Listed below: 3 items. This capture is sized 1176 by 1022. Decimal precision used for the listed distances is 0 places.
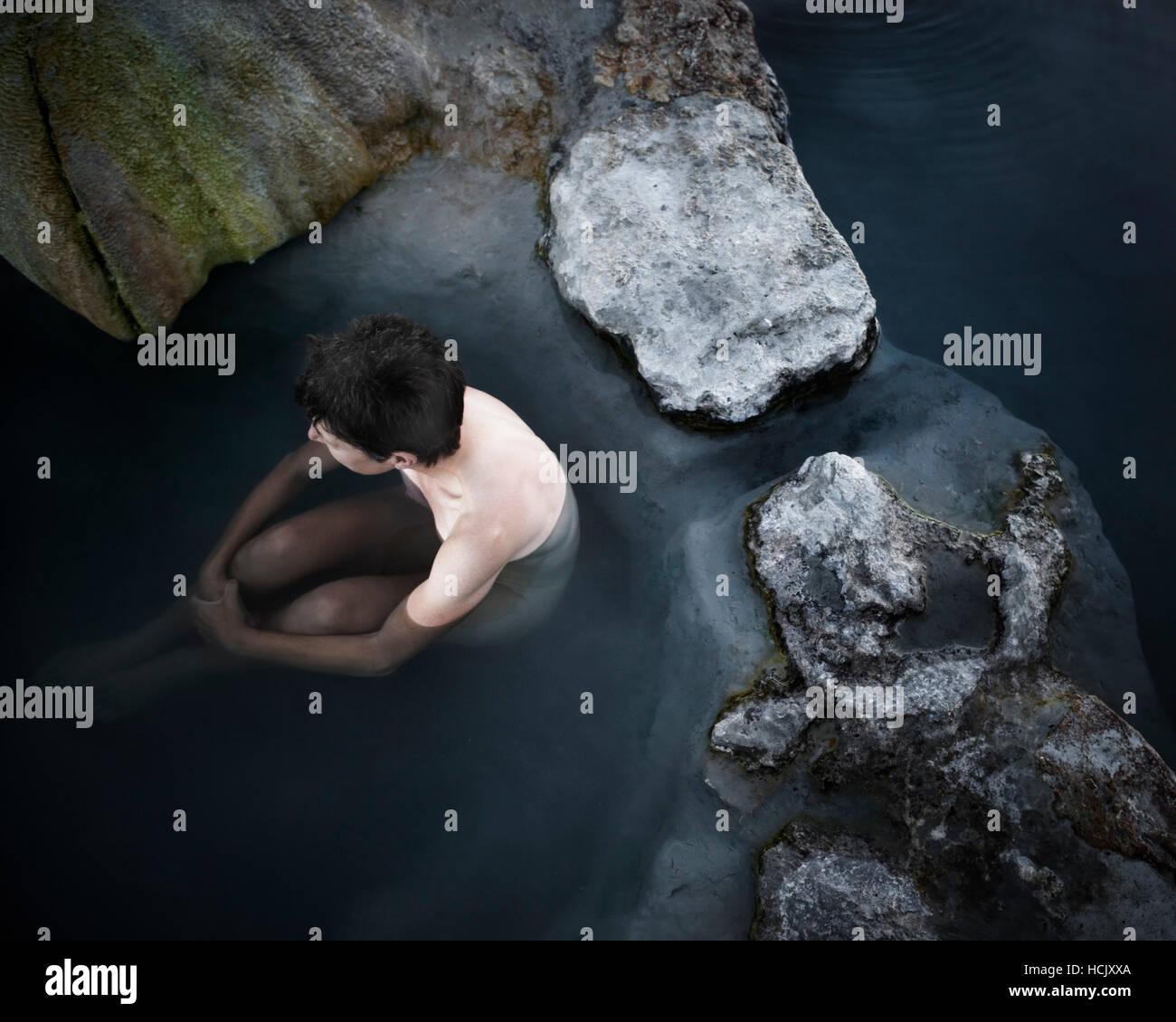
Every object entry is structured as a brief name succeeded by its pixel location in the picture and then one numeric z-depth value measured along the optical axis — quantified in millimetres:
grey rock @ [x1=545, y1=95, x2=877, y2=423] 2953
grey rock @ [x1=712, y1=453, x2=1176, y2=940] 2336
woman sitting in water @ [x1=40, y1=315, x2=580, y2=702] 2125
